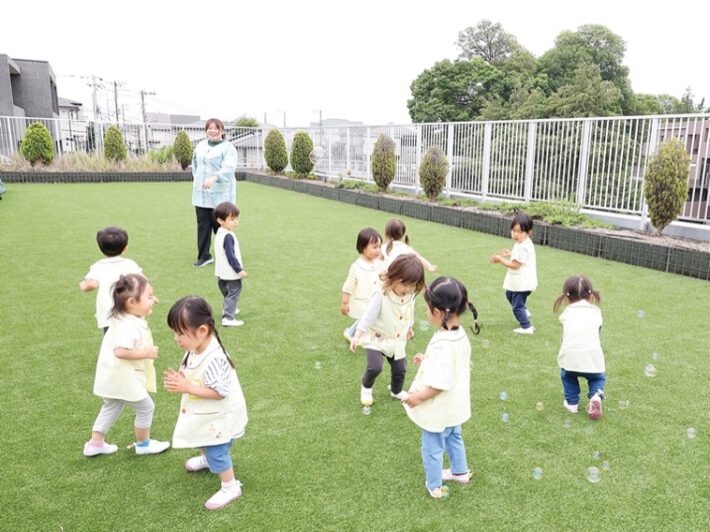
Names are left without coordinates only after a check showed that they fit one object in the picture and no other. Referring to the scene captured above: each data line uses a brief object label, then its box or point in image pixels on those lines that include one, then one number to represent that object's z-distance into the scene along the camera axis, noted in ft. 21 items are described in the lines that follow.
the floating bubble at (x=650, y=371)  12.63
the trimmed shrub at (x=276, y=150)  65.31
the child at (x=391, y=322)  9.53
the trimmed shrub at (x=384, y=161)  46.44
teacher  22.18
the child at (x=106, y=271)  11.22
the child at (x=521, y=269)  14.99
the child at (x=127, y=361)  8.72
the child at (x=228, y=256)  15.35
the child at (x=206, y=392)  7.70
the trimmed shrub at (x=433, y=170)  40.29
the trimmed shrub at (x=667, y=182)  25.95
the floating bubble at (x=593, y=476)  8.92
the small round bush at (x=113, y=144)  67.26
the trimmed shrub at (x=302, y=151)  59.77
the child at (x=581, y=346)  10.75
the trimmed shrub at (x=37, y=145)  60.85
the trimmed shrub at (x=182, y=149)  70.79
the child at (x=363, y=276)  12.44
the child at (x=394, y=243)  14.20
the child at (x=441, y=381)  7.73
